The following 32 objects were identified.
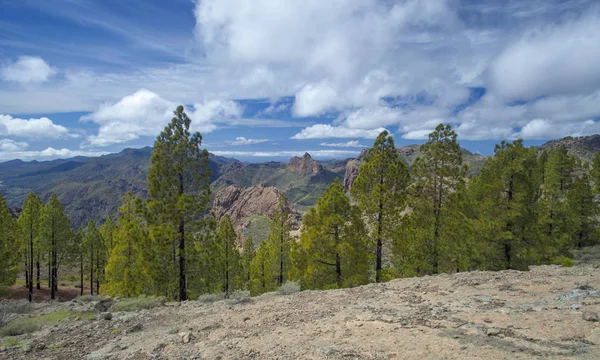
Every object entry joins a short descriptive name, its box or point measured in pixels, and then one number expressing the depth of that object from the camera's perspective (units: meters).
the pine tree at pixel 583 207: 29.86
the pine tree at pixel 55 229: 31.98
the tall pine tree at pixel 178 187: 17.25
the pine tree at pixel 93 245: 39.91
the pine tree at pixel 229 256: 32.49
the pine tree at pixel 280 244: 34.50
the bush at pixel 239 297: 13.51
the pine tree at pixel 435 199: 17.91
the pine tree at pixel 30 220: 30.62
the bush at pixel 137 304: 13.40
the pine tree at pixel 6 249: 22.33
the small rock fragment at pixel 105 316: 11.55
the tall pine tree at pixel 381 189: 18.27
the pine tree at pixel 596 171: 34.44
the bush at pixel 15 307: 13.47
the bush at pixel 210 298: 14.46
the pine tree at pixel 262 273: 32.41
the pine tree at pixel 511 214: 15.84
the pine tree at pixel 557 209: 16.47
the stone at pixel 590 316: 7.64
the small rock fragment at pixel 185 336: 8.84
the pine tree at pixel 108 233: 42.44
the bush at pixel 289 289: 14.76
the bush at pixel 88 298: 16.03
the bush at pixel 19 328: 10.31
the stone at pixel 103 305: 13.95
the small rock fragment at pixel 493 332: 7.43
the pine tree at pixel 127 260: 17.78
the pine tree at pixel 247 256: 41.74
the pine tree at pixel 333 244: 18.55
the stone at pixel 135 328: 10.42
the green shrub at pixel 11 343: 9.22
